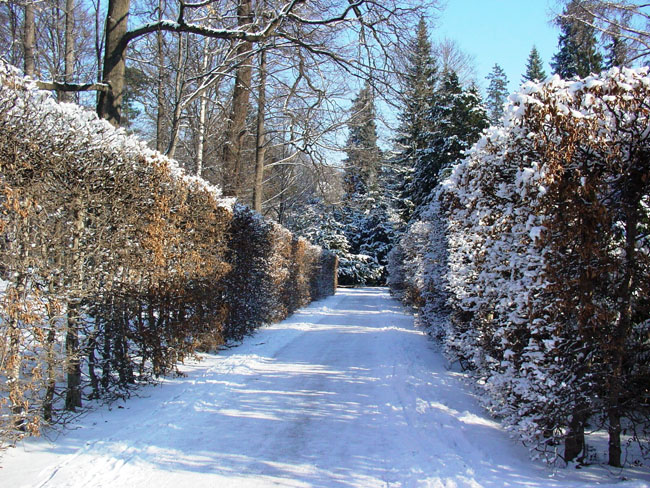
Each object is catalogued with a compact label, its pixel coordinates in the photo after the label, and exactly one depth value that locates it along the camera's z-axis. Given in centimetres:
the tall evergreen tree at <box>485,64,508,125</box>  4626
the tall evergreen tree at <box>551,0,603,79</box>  1188
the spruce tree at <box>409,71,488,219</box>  1939
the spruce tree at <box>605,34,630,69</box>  1173
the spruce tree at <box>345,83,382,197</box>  1348
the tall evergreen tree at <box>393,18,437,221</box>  923
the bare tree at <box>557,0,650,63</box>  1100
